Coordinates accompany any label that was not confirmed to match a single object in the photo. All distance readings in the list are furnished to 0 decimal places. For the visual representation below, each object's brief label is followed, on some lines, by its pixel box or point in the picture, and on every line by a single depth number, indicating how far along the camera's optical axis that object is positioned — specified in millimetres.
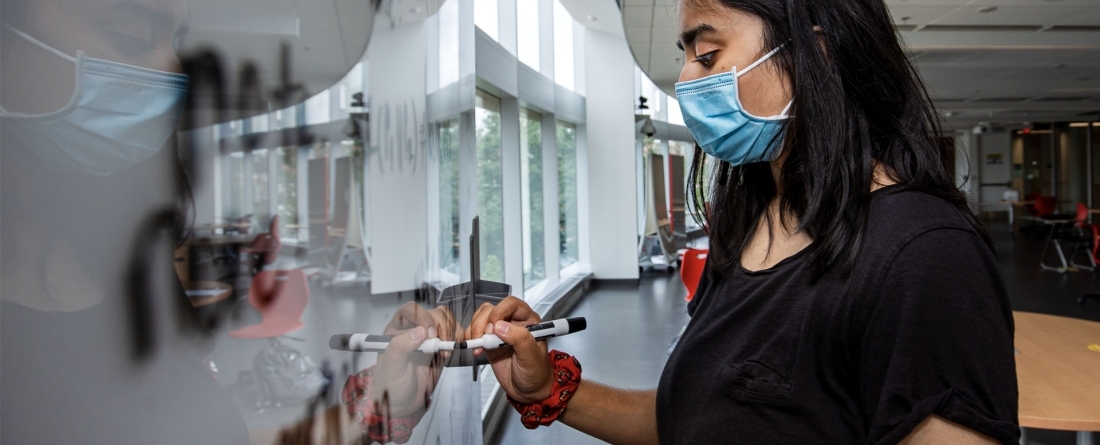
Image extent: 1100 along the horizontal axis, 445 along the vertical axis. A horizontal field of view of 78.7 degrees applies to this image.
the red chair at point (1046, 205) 16031
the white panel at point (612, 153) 10578
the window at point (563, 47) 9906
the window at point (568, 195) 10348
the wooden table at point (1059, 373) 1847
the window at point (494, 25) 3926
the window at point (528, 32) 7383
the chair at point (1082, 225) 10138
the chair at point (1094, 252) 7714
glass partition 245
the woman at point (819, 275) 648
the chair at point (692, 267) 5855
